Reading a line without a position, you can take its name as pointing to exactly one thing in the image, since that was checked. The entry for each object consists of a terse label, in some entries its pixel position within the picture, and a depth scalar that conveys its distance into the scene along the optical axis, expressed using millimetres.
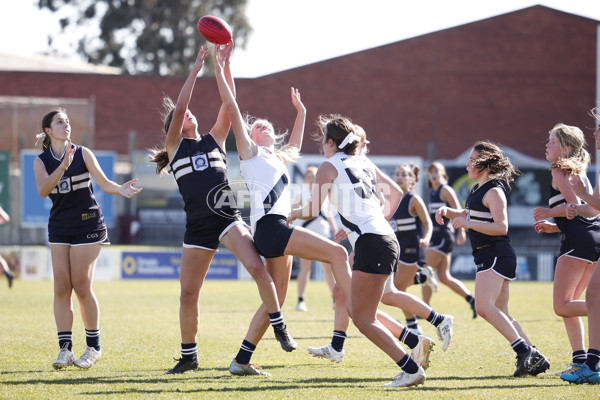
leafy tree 91312
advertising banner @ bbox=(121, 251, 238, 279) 41531
